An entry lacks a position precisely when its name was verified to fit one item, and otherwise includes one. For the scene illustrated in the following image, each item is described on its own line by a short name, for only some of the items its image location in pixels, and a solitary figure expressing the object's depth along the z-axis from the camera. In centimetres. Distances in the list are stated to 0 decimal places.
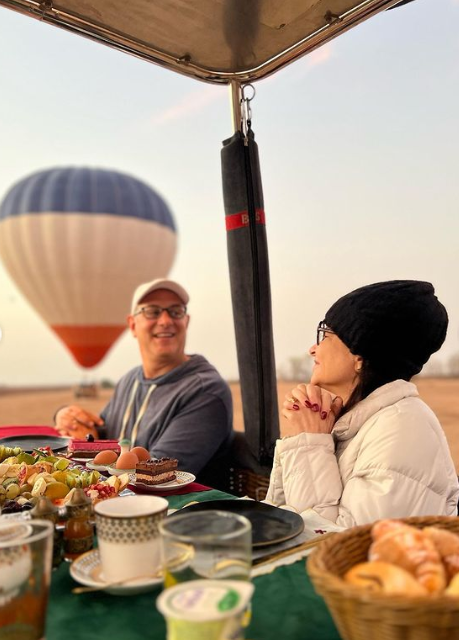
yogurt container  49
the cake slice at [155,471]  129
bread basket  50
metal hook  213
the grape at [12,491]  102
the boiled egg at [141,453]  148
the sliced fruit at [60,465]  123
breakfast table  65
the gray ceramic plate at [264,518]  87
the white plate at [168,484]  127
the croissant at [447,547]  58
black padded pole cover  207
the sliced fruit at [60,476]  111
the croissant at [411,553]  55
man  199
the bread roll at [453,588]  53
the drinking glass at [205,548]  57
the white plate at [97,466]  147
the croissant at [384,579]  53
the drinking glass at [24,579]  58
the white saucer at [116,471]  141
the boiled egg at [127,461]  142
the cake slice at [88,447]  165
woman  106
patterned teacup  69
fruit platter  102
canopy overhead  173
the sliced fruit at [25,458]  131
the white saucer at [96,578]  70
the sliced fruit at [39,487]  104
